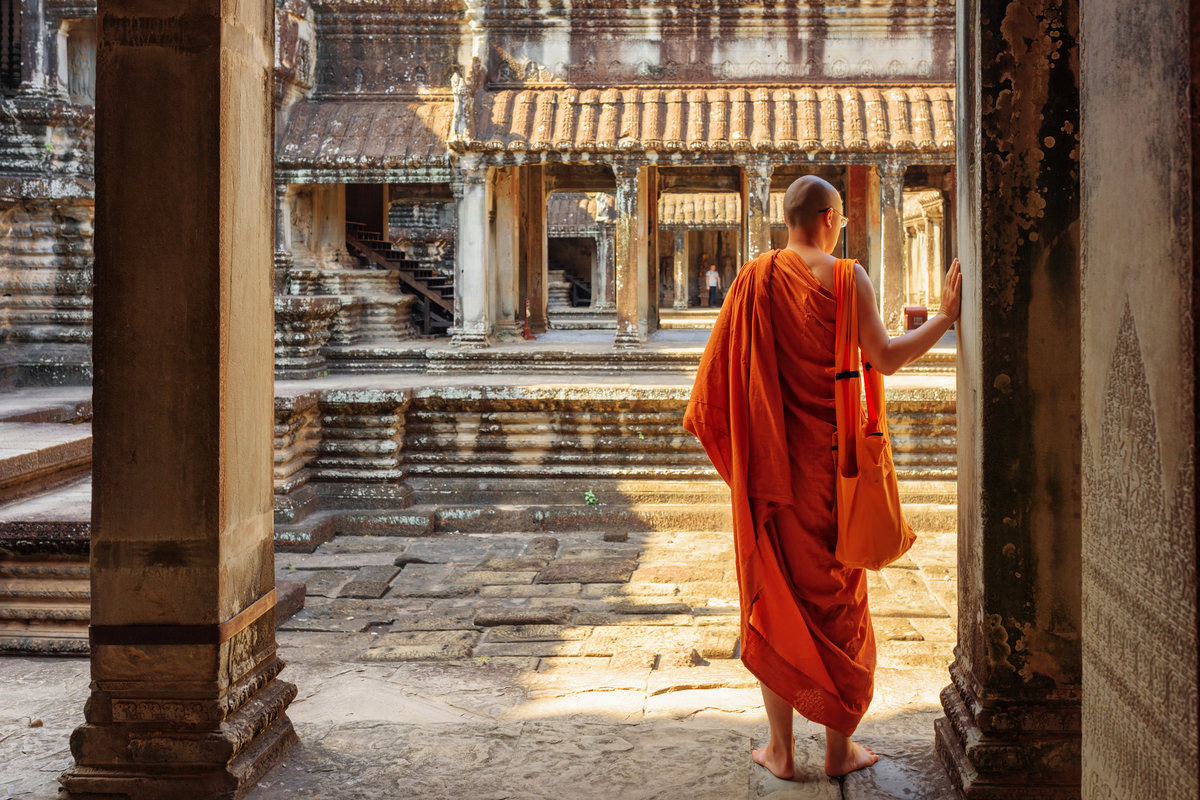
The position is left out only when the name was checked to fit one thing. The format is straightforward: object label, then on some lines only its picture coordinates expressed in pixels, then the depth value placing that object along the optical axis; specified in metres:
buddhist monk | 2.74
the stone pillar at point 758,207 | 10.05
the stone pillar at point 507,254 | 11.71
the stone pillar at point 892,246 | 10.10
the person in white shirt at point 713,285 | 26.16
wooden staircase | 13.34
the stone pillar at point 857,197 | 12.21
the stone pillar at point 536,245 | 13.19
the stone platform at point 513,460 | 6.77
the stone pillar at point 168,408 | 2.68
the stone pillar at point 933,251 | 19.59
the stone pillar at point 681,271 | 25.16
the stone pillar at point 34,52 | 9.38
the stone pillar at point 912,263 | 22.61
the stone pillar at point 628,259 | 10.04
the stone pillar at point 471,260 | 10.35
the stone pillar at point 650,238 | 11.20
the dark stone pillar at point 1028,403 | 2.57
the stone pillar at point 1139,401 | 1.25
